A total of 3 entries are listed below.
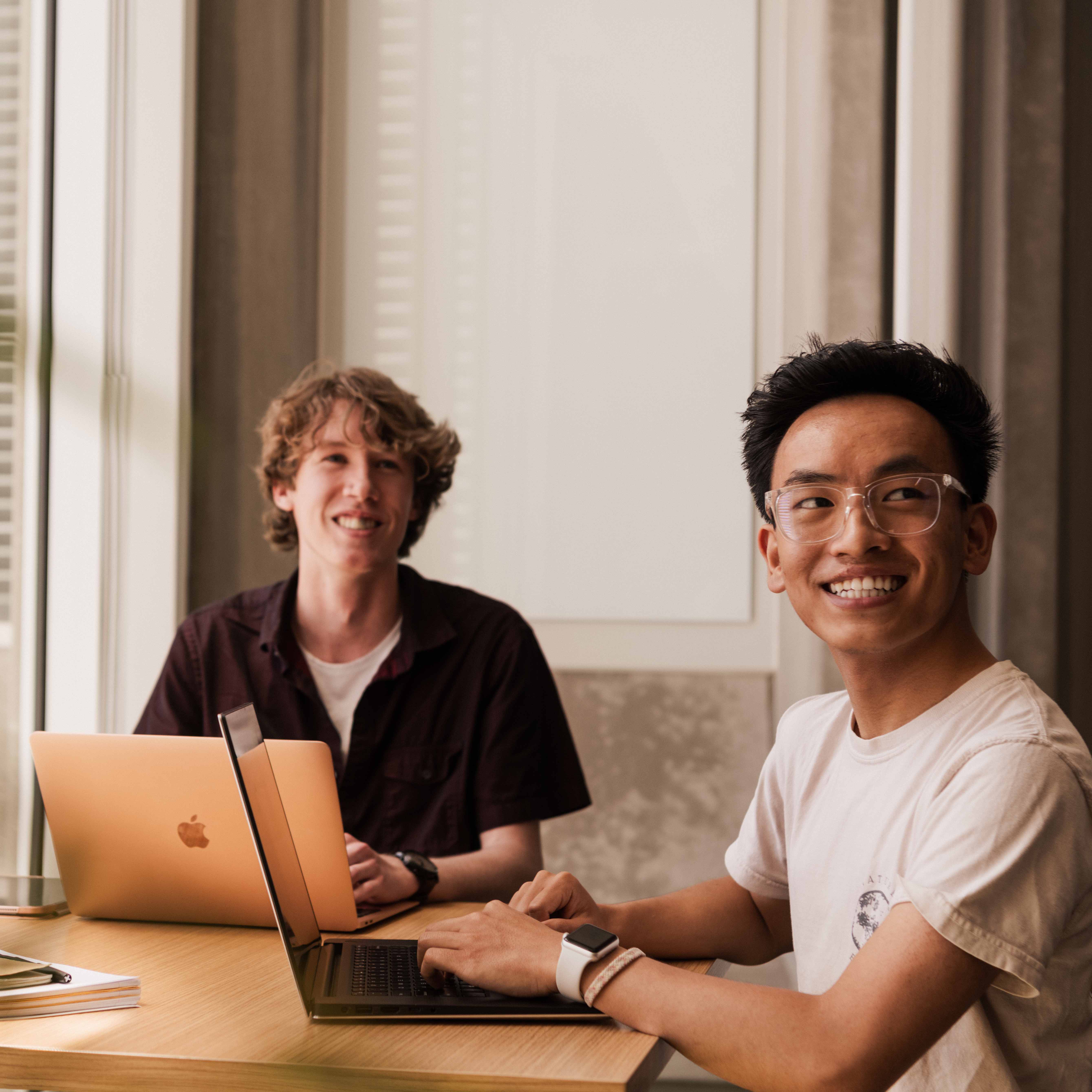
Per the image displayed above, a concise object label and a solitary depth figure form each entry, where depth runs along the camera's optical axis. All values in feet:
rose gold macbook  3.92
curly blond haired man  6.14
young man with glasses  2.84
